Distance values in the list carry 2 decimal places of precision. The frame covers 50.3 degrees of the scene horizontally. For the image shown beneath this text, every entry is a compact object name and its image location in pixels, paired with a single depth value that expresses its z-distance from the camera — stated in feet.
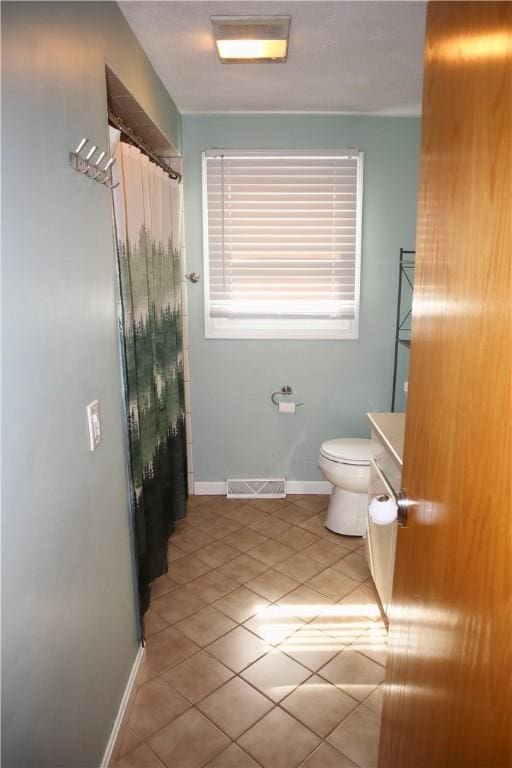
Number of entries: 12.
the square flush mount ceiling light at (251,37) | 6.50
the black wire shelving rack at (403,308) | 11.05
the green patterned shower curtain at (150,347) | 6.63
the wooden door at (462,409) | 2.30
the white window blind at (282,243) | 10.80
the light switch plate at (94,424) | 4.89
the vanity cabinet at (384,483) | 6.68
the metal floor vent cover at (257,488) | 11.80
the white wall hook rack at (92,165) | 4.50
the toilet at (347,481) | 9.51
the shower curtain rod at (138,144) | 6.54
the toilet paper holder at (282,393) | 11.58
